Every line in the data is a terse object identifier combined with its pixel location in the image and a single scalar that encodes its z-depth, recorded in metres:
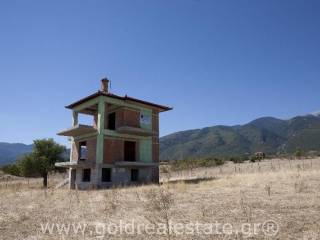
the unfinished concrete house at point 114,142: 31.00
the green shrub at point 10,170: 65.44
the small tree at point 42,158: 40.56
